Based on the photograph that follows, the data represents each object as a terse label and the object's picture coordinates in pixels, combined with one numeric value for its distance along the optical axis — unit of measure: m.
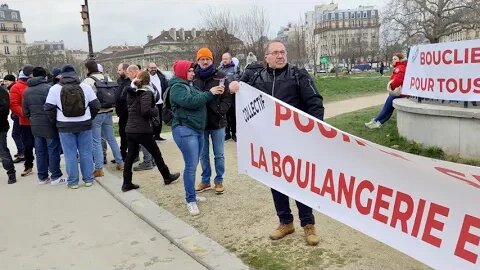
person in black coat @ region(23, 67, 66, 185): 7.00
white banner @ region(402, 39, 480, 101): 6.28
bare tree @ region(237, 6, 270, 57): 31.67
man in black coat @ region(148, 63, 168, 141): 9.08
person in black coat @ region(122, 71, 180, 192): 6.05
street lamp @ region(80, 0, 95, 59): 16.44
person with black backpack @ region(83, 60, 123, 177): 7.38
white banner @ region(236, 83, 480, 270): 2.55
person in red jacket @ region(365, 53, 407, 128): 9.23
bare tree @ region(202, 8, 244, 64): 27.33
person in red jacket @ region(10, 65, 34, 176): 7.82
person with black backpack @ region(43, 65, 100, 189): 6.47
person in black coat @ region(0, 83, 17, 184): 7.29
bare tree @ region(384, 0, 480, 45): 48.62
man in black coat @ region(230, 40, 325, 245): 3.94
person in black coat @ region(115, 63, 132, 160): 7.56
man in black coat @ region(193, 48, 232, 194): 5.13
